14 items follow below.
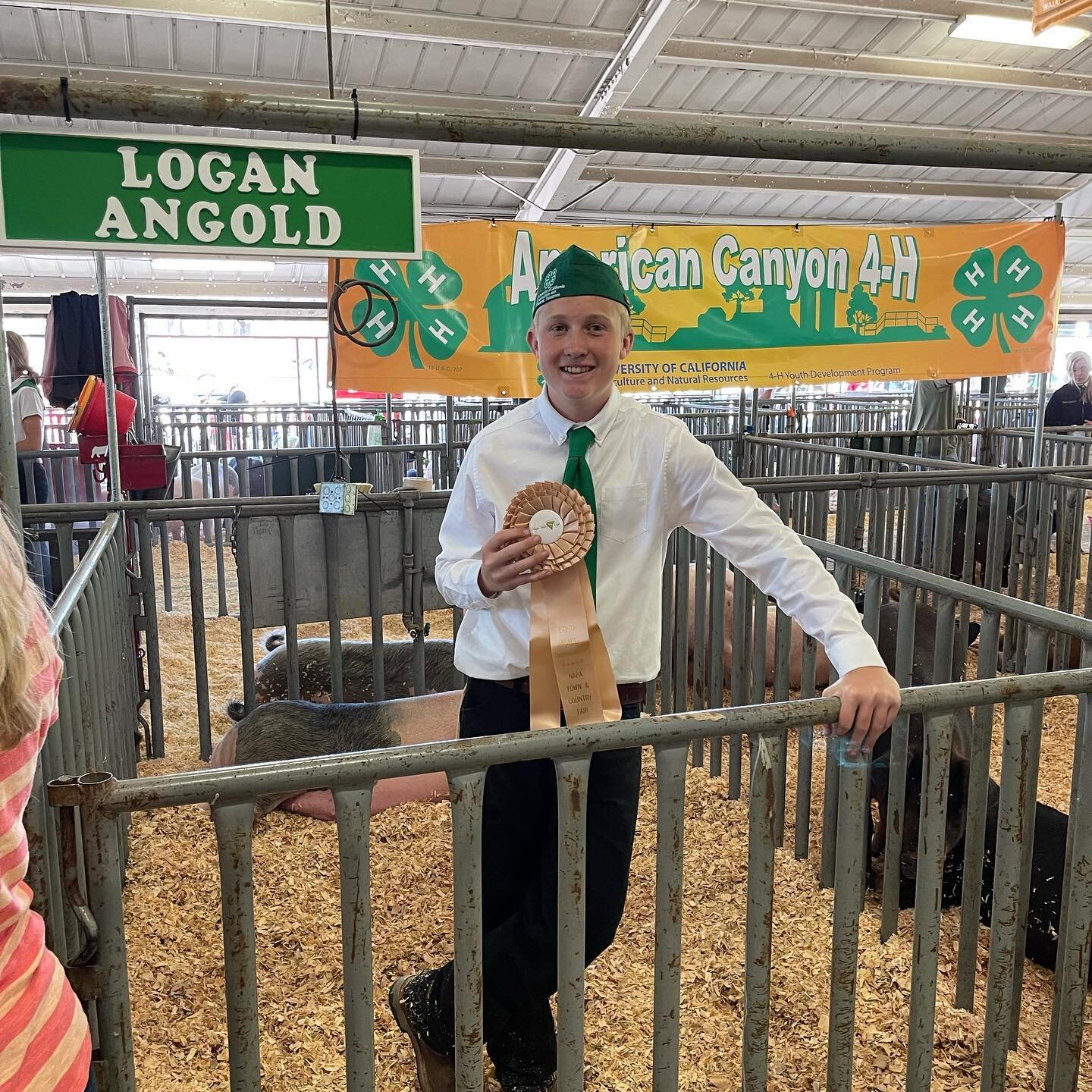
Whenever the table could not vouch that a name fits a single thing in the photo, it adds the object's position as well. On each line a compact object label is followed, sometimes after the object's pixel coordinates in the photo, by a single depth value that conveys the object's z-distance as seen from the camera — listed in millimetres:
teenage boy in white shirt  2121
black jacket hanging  6609
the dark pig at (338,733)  3893
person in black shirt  11328
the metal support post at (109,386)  3967
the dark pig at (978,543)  7586
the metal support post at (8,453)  1759
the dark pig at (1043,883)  2865
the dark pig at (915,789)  3098
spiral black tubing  4839
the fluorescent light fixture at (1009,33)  8469
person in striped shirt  1116
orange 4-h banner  6219
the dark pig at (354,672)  4977
